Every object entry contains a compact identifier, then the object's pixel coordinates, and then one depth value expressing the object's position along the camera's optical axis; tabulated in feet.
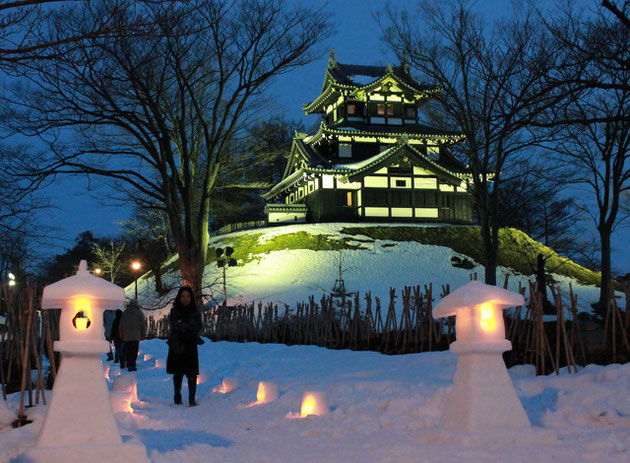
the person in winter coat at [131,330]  36.40
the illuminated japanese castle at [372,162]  118.73
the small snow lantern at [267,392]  26.27
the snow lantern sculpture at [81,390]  14.56
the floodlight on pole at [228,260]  94.52
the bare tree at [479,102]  45.39
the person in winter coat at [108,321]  47.46
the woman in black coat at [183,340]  27.32
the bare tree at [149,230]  134.41
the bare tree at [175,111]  56.65
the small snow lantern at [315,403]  22.95
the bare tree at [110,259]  122.83
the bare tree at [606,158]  51.76
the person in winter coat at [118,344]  40.43
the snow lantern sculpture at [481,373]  16.88
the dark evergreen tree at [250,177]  87.61
